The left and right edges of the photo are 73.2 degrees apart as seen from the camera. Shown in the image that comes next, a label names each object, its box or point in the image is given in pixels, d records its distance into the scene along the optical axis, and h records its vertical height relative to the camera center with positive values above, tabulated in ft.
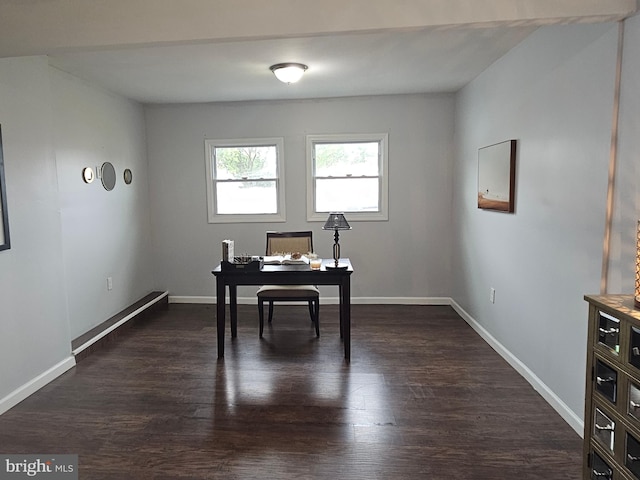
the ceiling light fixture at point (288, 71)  11.37 +3.37
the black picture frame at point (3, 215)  8.84 -0.31
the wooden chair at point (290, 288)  12.89 -2.74
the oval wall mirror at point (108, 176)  13.76 +0.75
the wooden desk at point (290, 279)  11.23 -2.14
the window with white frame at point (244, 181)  16.60 +0.66
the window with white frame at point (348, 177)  16.32 +0.77
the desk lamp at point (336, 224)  11.84 -0.74
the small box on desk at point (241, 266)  11.36 -1.80
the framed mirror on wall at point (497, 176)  10.69 +0.52
